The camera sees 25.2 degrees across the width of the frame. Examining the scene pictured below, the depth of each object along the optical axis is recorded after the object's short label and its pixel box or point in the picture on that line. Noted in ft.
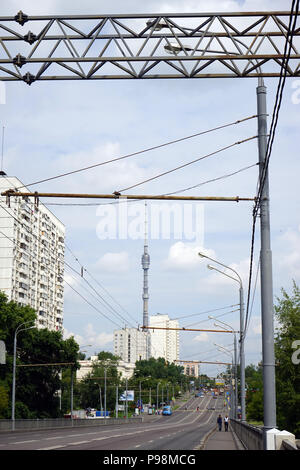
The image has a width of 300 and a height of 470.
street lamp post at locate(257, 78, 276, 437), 48.78
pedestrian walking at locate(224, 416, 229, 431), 182.10
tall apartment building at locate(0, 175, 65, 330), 332.64
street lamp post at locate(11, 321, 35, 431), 163.94
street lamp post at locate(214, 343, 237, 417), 219.39
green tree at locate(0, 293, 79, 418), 242.17
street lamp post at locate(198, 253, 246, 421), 131.54
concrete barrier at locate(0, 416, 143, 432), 161.11
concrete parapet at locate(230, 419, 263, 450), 53.07
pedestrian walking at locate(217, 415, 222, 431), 186.14
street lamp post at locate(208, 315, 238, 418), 182.78
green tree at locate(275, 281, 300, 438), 158.30
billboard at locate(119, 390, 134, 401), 476.54
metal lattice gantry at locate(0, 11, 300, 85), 48.60
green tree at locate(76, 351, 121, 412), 508.94
